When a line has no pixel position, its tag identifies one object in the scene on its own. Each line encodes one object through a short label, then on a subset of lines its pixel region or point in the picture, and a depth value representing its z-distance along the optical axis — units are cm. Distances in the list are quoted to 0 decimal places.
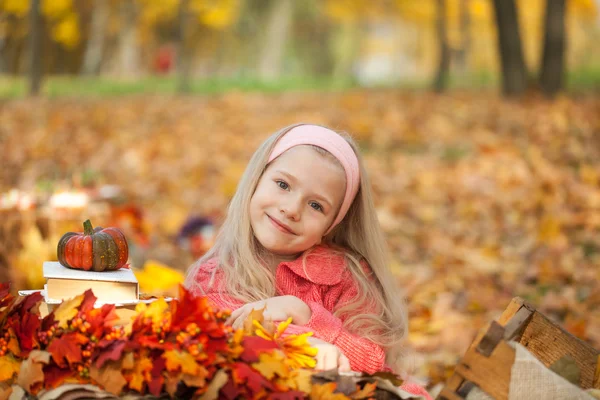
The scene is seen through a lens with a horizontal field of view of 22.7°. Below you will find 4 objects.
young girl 201
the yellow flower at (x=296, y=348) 181
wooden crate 176
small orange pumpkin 188
